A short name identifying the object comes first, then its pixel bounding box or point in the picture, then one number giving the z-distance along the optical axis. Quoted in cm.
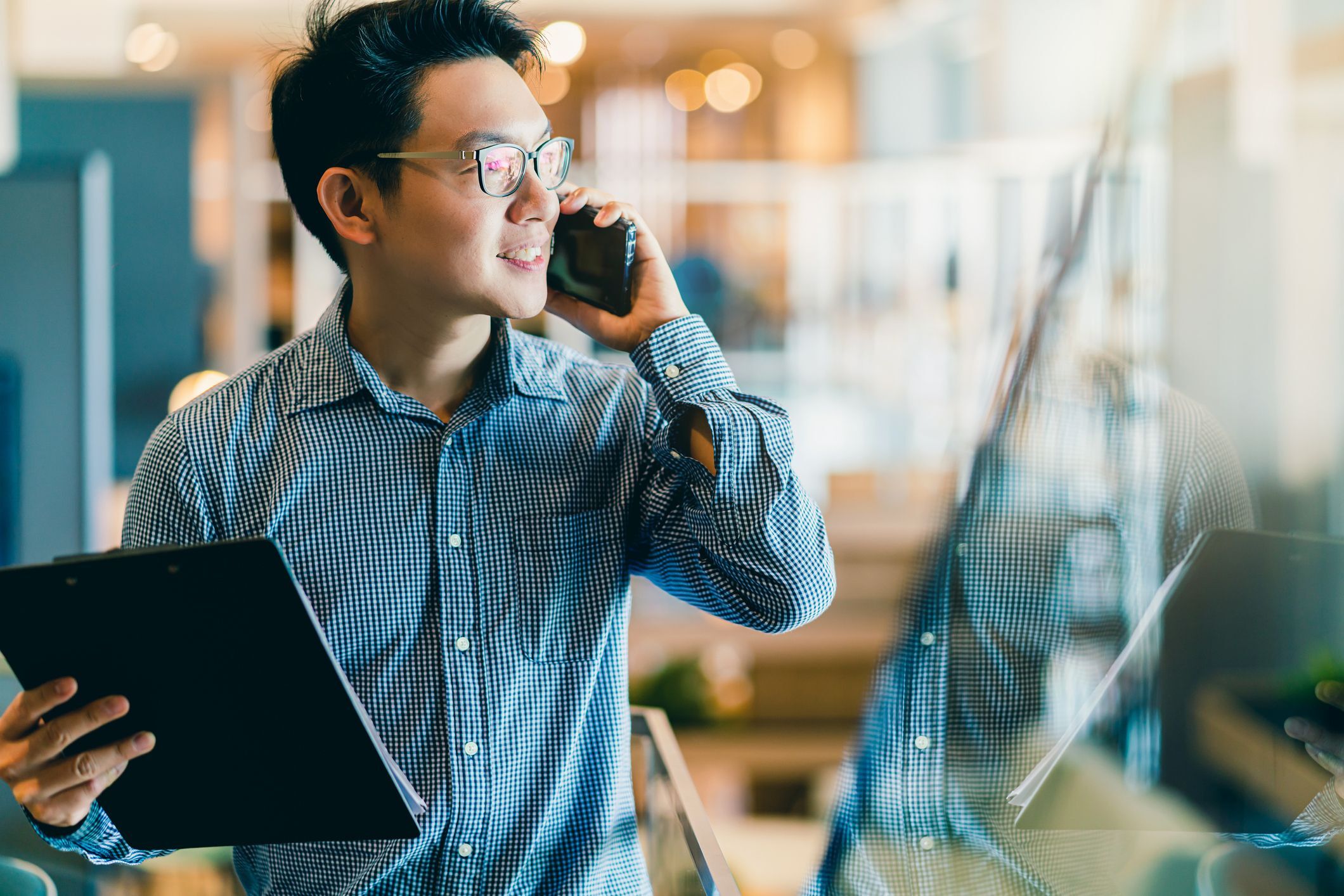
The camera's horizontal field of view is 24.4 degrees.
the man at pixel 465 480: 261
